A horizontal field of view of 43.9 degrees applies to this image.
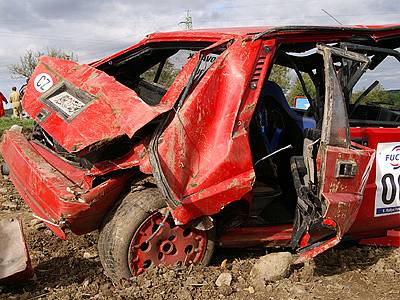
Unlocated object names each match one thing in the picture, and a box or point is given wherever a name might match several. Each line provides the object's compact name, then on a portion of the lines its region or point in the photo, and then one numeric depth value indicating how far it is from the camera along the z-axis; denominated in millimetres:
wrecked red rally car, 3053
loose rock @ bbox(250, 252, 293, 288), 3307
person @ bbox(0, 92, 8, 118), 19347
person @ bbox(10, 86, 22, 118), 19828
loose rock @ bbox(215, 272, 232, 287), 3229
